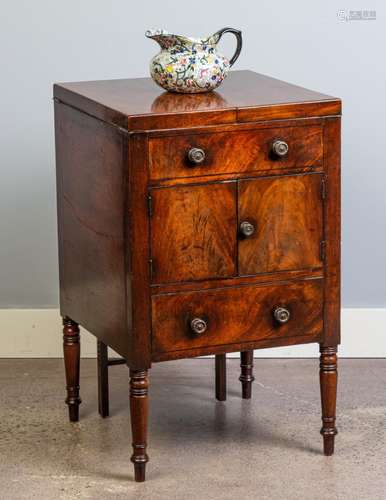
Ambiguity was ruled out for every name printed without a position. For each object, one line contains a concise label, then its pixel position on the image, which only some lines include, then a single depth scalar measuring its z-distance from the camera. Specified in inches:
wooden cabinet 132.9
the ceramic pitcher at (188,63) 140.0
